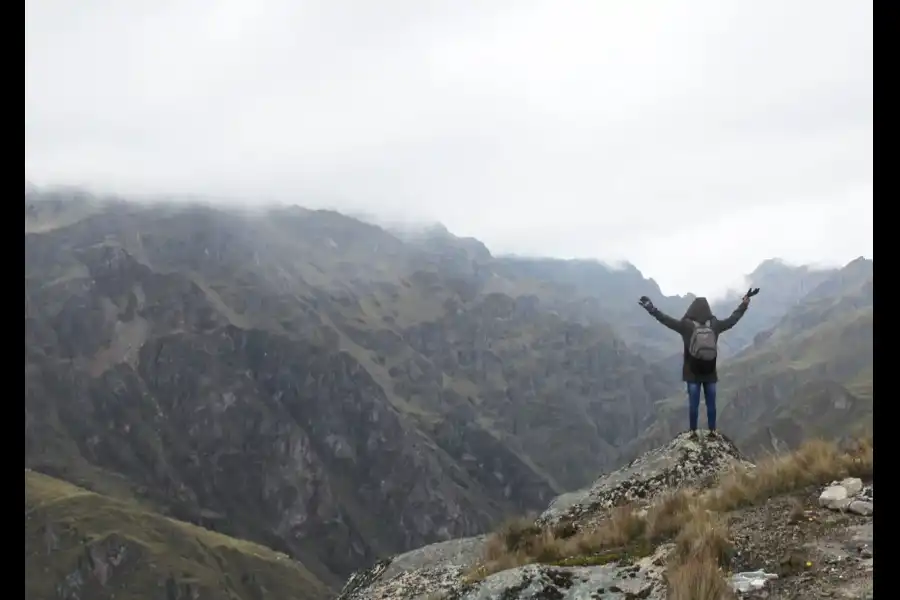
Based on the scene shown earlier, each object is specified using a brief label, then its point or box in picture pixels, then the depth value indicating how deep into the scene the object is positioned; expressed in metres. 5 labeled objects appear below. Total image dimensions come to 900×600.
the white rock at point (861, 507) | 8.53
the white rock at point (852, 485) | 9.23
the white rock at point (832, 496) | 9.12
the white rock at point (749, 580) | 7.09
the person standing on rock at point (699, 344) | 15.52
